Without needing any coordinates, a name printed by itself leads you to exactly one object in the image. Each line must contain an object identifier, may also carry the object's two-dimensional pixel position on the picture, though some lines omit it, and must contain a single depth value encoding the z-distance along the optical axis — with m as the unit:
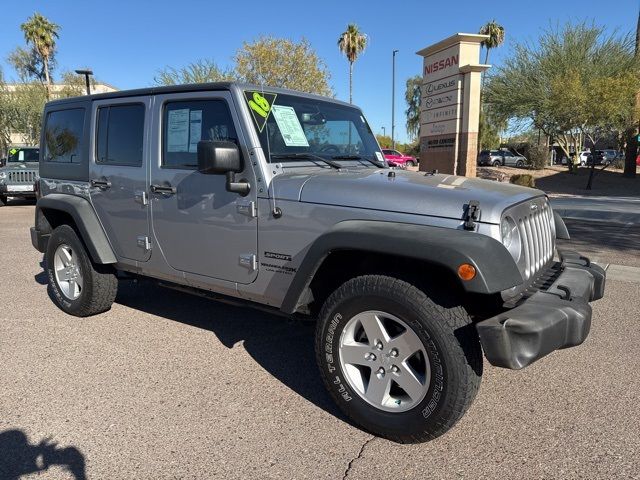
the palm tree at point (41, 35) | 39.56
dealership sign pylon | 12.88
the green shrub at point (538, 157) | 32.62
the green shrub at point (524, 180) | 18.11
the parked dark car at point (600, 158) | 36.02
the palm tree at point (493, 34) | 52.91
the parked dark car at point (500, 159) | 40.03
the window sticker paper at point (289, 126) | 3.44
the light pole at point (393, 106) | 44.25
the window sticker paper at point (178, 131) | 3.65
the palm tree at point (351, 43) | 45.41
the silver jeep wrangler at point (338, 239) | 2.51
